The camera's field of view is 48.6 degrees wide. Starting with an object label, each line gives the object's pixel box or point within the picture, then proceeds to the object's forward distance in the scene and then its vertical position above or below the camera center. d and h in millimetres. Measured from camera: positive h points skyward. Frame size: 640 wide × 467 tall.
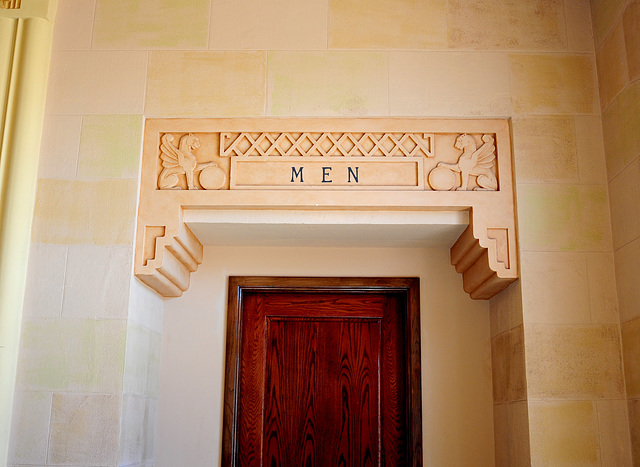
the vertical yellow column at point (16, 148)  3285 +1199
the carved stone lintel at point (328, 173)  3525 +1126
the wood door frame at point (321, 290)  3914 +447
